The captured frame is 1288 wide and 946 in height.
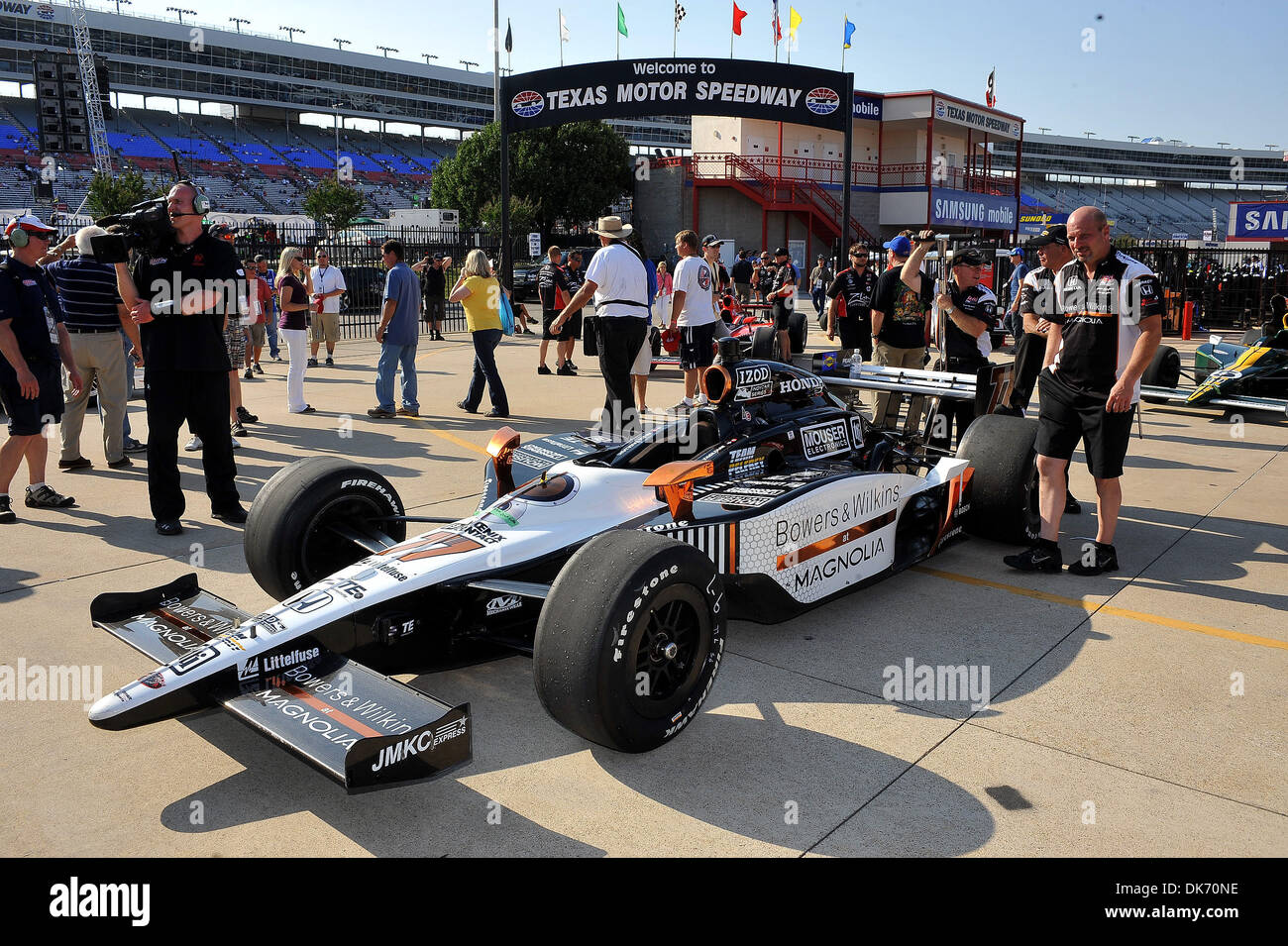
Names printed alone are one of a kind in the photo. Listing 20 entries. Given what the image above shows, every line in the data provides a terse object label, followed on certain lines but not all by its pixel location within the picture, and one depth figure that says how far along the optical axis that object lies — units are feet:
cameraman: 19.48
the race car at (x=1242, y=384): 36.91
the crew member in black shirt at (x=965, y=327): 23.52
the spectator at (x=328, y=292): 45.29
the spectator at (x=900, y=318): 28.45
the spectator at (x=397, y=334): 33.91
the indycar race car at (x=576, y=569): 10.39
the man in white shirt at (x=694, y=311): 31.17
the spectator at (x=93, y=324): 24.81
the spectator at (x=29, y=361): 21.07
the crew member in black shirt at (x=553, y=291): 52.11
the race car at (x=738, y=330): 43.47
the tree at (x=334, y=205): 166.20
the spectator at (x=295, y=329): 35.01
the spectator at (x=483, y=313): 33.96
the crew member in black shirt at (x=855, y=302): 34.60
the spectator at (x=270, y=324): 44.85
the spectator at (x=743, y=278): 72.13
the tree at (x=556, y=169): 147.54
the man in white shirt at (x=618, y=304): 26.94
